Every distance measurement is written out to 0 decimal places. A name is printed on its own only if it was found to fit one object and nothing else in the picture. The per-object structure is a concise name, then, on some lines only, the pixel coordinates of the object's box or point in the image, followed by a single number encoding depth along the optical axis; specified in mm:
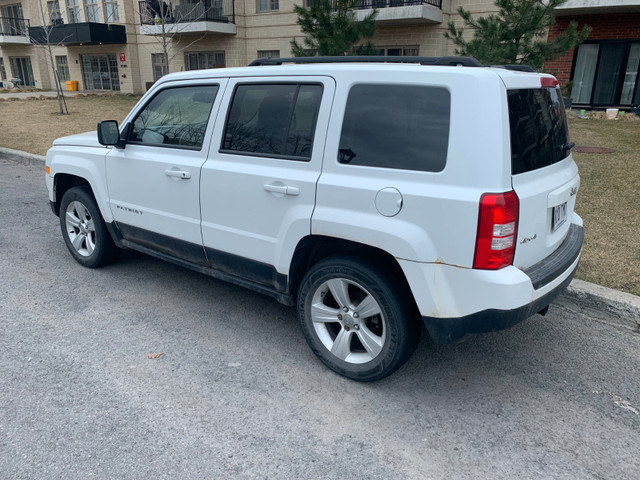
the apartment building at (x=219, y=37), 16844
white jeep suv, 2730
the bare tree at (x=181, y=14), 24016
